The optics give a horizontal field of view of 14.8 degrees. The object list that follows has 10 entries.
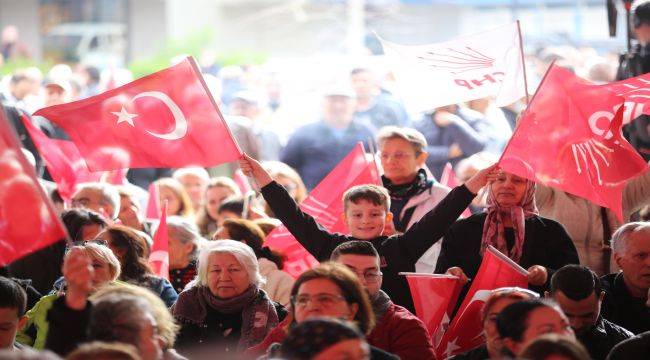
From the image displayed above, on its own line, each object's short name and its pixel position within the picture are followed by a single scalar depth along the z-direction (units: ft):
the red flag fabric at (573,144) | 45.74
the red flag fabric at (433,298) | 43.85
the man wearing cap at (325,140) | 74.52
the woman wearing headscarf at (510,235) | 45.84
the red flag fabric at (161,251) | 51.05
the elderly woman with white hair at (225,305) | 42.26
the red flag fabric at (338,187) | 55.90
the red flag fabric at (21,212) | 35.84
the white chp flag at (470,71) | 52.52
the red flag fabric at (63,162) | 60.41
